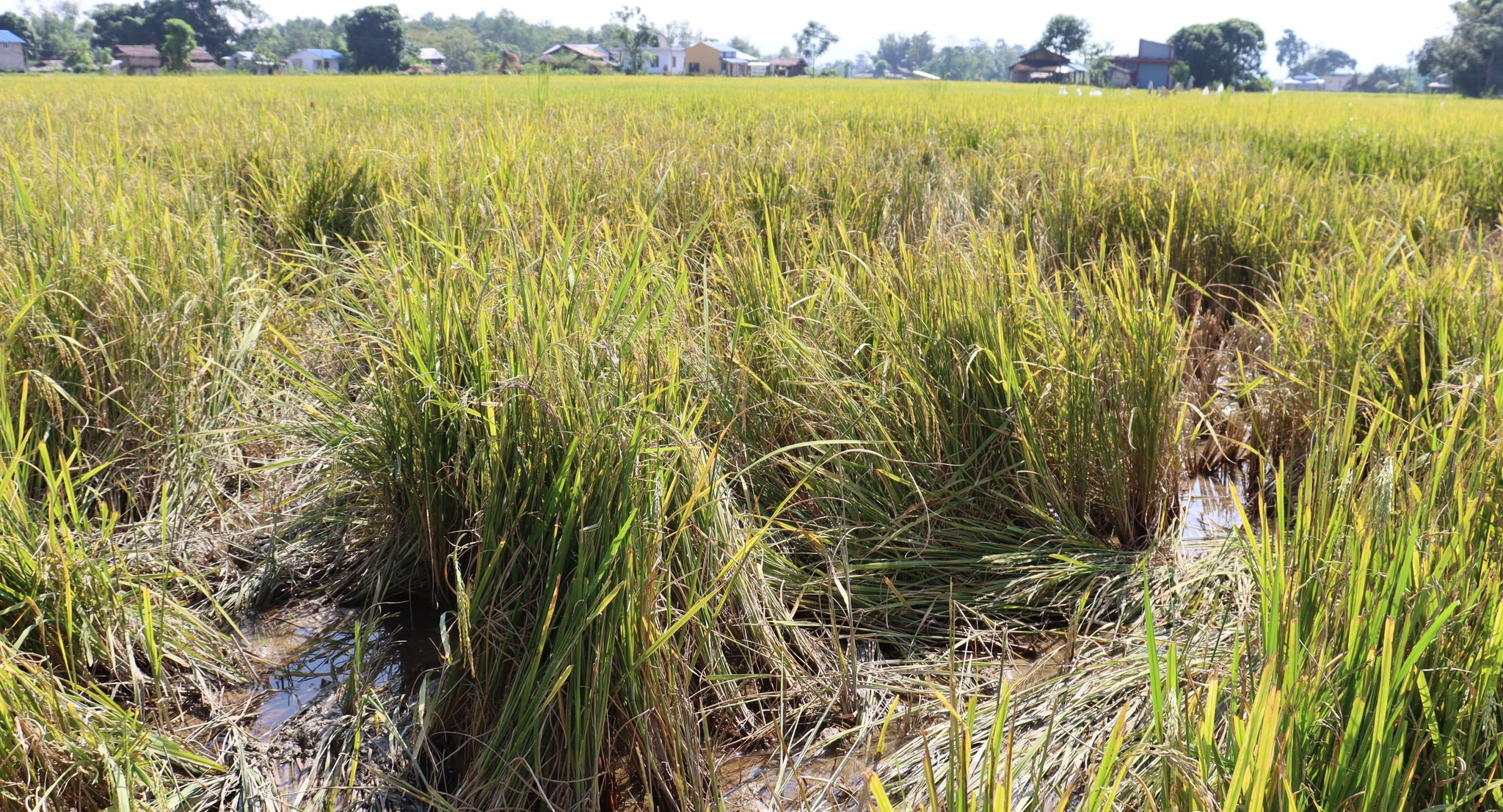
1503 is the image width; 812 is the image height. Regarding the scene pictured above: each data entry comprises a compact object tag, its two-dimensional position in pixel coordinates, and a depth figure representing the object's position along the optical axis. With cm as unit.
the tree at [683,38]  10364
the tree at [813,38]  9900
